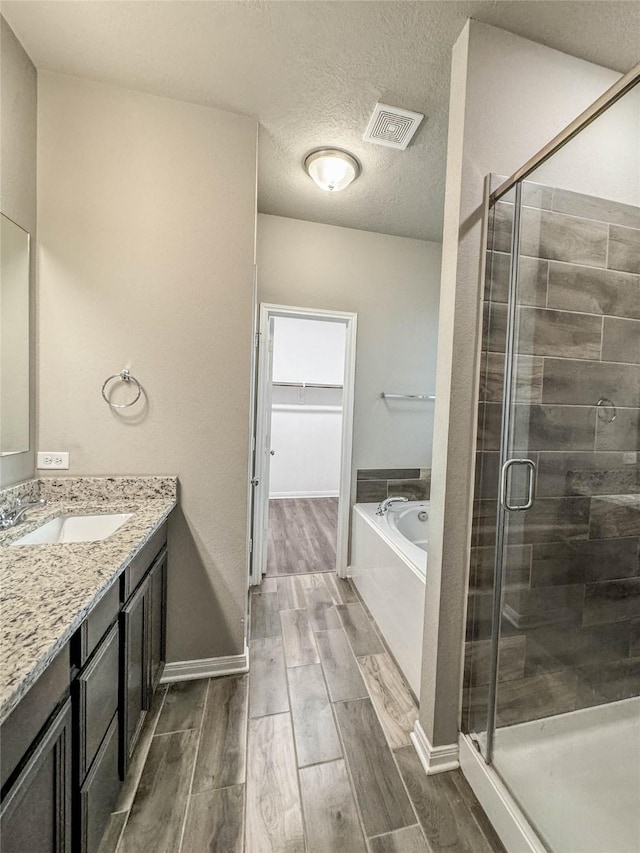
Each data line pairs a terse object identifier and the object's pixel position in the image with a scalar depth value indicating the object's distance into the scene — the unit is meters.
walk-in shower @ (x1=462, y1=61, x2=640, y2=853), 1.26
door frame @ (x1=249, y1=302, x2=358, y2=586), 2.50
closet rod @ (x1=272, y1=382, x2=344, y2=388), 4.91
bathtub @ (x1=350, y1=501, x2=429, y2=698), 1.67
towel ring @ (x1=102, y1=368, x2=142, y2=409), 1.57
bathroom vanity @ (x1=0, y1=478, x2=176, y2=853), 0.62
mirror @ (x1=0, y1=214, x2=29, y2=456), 1.33
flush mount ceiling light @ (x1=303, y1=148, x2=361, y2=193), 1.85
